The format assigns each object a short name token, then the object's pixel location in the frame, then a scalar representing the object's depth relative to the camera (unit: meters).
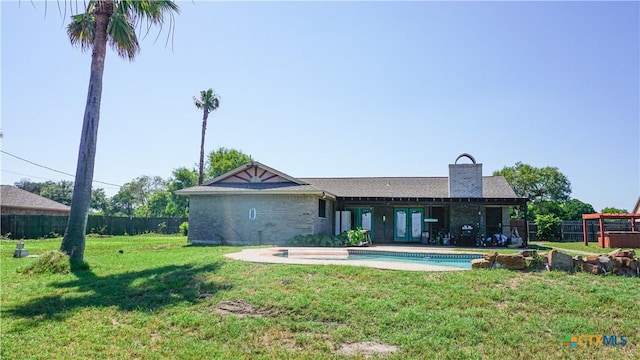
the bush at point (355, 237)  15.38
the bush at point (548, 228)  22.83
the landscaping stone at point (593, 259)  7.49
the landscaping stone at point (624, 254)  7.66
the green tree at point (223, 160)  41.72
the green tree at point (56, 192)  53.06
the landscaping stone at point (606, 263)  7.39
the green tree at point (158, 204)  50.50
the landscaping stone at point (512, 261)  7.56
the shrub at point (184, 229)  25.48
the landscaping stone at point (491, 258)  7.86
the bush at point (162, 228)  30.94
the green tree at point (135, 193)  60.25
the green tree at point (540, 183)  39.06
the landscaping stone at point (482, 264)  7.87
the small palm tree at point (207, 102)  30.86
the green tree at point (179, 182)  43.45
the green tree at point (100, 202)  57.28
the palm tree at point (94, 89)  10.20
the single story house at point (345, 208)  16.66
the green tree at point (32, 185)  54.84
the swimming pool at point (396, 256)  11.69
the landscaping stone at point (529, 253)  7.97
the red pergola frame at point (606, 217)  18.36
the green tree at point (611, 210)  35.66
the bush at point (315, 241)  15.31
